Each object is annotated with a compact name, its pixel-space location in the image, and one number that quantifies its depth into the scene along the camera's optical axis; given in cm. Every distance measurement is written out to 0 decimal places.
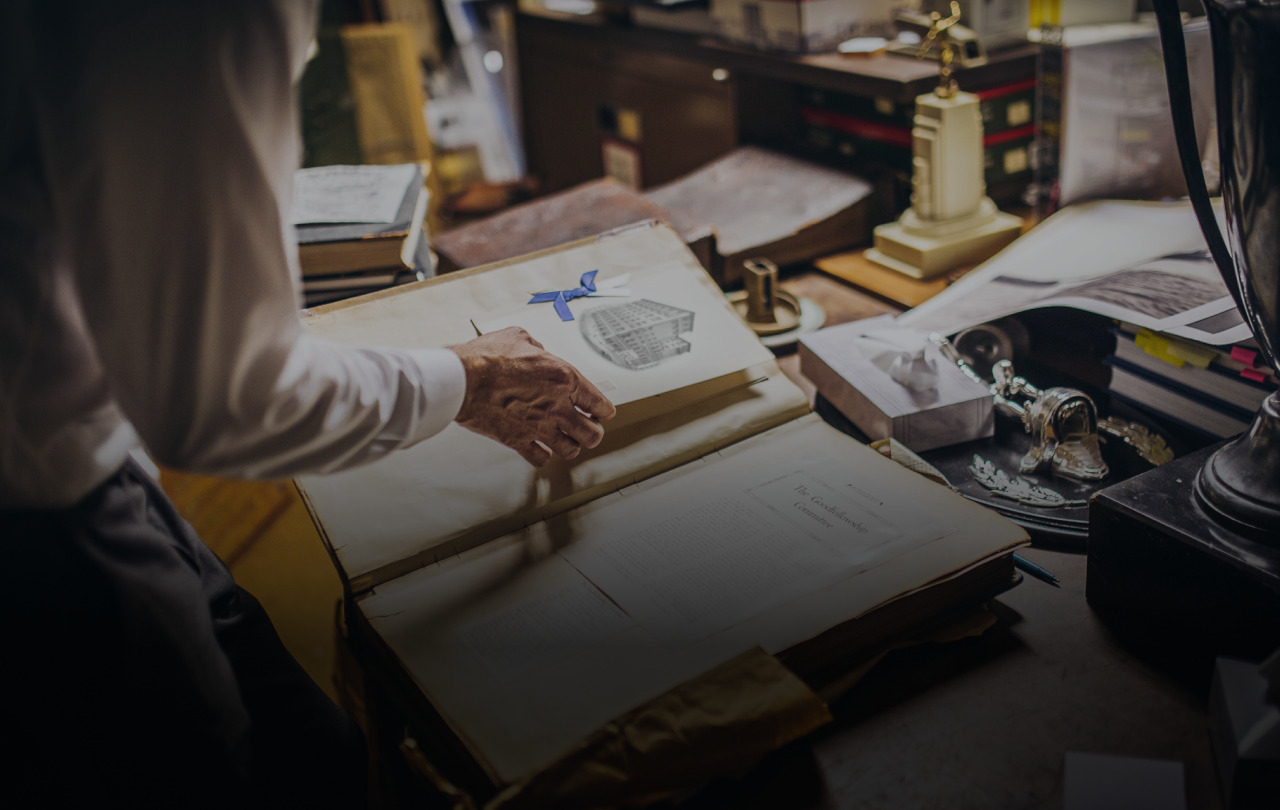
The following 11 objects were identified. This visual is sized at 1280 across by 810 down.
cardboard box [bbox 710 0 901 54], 159
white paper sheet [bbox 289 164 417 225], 116
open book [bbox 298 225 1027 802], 59
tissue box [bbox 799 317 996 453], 90
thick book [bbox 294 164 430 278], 110
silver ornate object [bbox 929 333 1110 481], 85
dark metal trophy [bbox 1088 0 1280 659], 57
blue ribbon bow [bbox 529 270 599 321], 96
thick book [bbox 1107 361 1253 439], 85
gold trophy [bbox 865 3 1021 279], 133
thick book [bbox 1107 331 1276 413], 83
